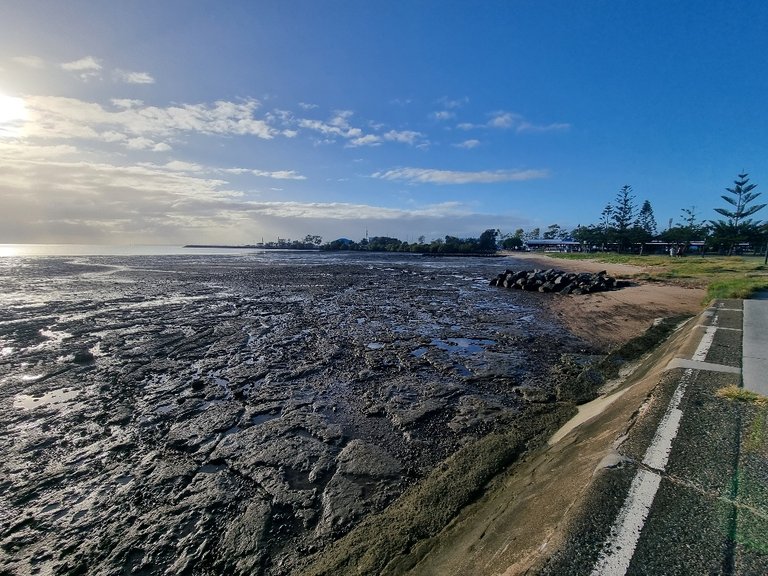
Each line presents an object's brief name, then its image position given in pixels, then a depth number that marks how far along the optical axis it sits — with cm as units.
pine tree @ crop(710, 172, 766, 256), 5756
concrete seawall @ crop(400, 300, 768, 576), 204
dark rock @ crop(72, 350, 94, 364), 863
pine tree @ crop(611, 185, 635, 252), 8550
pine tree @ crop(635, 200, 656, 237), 9991
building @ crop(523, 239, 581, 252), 12150
